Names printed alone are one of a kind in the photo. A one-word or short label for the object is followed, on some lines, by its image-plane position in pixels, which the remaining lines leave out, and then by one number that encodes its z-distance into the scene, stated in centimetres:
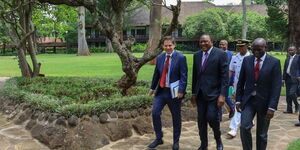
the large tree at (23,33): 1078
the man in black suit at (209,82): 474
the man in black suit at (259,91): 408
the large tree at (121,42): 720
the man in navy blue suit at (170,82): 518
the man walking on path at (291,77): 762
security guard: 604
